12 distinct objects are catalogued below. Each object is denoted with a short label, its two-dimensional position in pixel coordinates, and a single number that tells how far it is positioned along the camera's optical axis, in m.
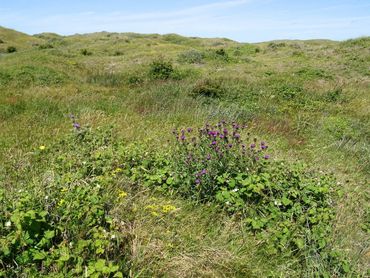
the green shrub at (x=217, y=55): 22.90
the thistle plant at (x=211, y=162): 3.98
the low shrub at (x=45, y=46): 32.81
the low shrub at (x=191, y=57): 22.05
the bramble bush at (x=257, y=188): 3.21
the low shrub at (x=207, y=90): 11.17
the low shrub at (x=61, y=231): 2.43
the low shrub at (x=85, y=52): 28.46
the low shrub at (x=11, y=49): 31.09
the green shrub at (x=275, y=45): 29.97
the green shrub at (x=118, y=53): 28.33
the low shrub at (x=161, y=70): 15.30
